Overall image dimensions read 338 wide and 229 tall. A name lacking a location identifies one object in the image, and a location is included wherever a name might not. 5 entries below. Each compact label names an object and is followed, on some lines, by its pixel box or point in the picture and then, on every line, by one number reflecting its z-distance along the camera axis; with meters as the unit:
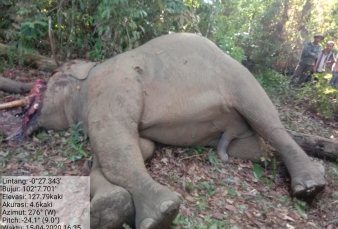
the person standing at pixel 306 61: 8.76
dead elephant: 3.48
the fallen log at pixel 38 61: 6.20
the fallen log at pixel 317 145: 4.62
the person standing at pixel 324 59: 8.98
